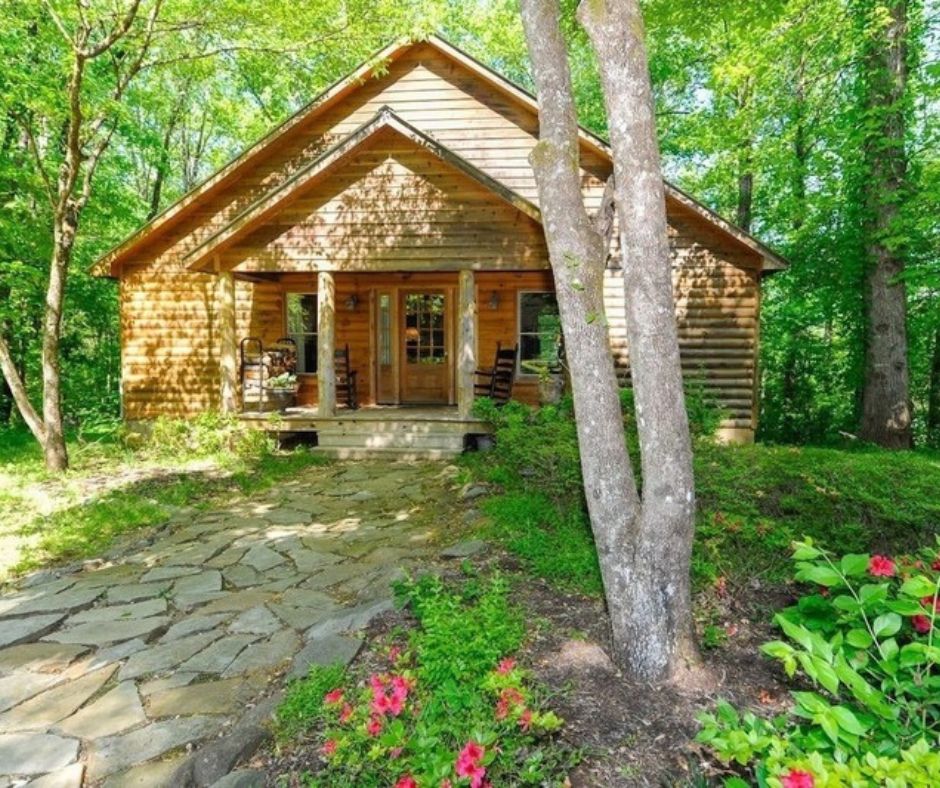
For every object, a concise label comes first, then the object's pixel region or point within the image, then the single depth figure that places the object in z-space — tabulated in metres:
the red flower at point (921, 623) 2.00
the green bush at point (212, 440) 8.82
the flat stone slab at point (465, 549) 4.45
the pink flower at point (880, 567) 2.23
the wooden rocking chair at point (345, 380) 11.01
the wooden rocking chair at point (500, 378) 10.02
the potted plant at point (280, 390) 9.82
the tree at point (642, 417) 2.54
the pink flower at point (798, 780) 1.38
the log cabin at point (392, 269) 8.75
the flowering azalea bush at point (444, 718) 2.06
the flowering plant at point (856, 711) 1.45
